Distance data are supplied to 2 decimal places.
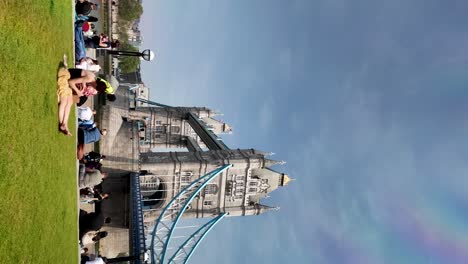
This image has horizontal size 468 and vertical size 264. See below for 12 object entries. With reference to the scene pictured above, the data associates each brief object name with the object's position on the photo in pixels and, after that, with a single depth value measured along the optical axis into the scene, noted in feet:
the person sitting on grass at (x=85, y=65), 61.46
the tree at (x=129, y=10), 372.38
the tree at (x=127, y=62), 364.58
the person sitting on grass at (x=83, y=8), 70.03
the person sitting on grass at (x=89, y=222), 64.49
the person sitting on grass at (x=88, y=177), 63.41
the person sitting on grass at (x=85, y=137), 58.95
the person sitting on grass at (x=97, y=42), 82.33
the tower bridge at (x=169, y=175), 126.31
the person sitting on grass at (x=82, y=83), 48.62
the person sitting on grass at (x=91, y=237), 64.59
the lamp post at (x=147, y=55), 95.76
